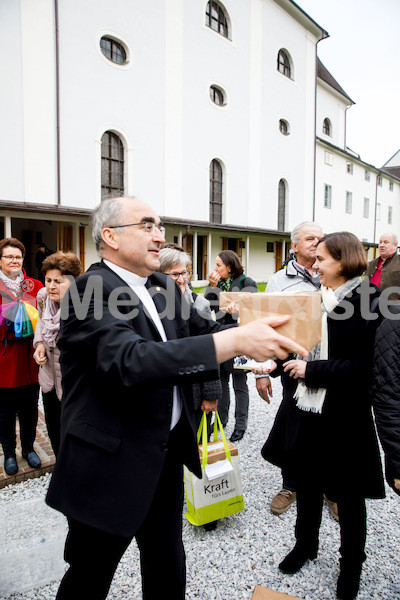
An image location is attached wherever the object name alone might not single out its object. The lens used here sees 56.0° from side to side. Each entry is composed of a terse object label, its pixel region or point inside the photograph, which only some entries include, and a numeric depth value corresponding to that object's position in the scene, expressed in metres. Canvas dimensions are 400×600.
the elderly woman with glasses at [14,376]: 3.54
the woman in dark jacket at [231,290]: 4.37
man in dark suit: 1.27
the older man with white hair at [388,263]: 6.88
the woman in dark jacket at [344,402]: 2.16
